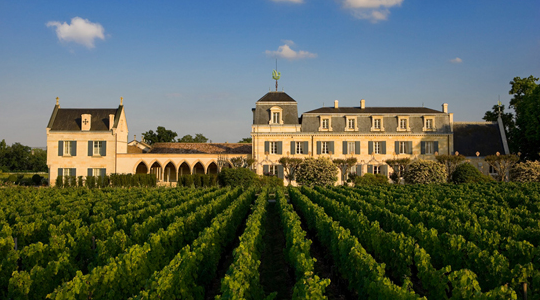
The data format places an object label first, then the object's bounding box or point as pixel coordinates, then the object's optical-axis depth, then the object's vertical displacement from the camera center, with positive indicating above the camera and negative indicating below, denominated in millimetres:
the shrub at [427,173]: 31234 -1162
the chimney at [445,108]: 39969 +4977
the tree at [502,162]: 32750 -392
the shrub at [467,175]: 30955 -1350
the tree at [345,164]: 34781 -459
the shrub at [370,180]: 32950 -1763
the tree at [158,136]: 66312 +4114
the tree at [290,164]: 34875 -407
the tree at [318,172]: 32375 -1051
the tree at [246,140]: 76456 +3842
